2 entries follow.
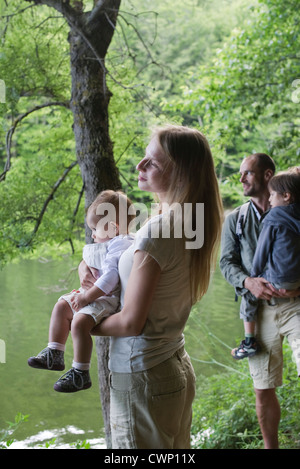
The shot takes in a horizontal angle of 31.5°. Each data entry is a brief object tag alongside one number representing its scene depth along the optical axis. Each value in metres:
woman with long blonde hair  1.40
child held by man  2.58
